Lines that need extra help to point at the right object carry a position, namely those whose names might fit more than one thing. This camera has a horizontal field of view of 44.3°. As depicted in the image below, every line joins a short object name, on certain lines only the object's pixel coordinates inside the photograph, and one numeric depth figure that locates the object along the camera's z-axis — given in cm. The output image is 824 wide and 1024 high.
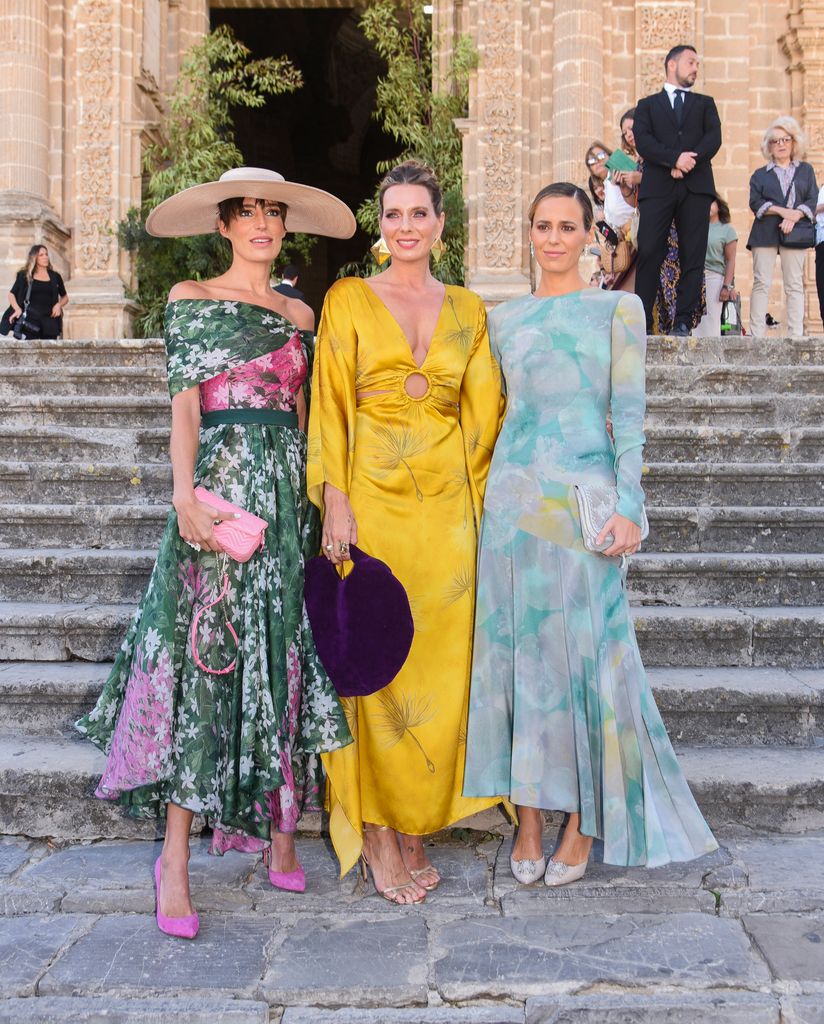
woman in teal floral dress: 293
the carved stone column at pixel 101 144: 1171
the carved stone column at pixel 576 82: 1121
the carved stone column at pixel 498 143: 1155
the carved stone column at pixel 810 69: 1184
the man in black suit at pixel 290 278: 940
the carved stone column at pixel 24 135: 1130
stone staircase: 351
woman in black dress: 959
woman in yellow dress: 298
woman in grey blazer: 818
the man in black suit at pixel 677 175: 705
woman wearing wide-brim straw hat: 282
